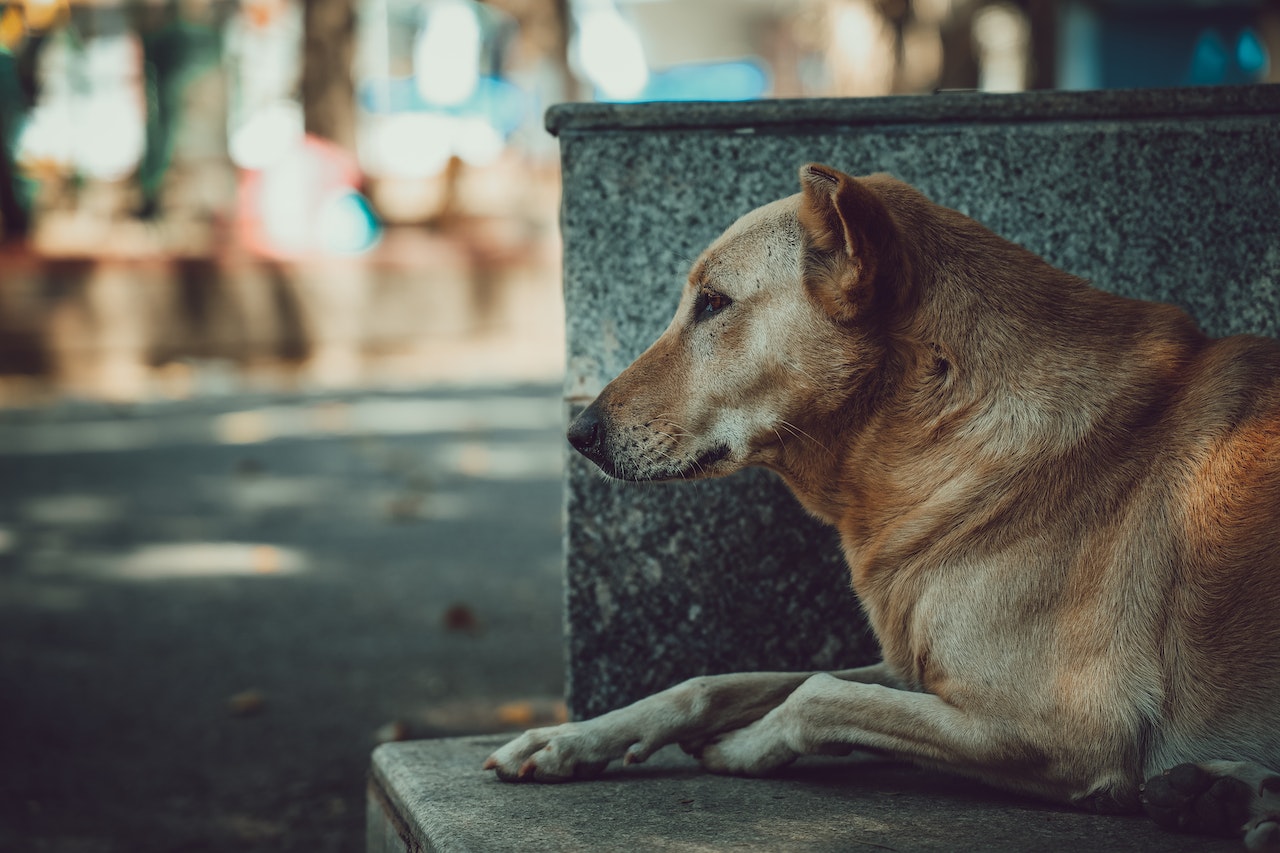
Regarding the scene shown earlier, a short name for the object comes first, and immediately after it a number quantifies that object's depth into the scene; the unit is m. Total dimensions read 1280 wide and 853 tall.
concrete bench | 3.44
